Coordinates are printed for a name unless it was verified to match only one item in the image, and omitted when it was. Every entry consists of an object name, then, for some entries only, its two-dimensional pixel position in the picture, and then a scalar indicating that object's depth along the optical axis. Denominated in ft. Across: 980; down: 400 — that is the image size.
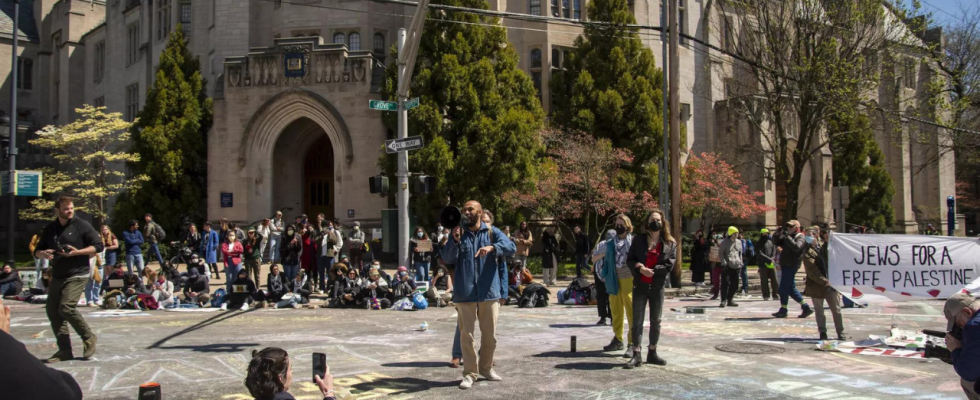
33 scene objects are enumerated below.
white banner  31.89
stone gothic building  85.87
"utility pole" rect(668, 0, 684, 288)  61.72
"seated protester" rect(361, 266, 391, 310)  49.57
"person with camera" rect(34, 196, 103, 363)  26.11
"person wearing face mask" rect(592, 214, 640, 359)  28.63
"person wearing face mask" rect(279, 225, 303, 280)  55.83
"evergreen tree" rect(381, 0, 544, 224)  79.87
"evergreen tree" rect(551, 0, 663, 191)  91.66
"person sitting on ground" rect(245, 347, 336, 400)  11.23
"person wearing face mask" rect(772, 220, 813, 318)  39.04
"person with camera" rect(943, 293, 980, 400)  13.38
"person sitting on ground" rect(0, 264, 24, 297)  57.88
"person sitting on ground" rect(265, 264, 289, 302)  51.31
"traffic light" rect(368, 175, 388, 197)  47.86
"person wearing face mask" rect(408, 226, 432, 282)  56.97
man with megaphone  23.68
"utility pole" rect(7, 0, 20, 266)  69.92
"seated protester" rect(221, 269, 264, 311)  49.49
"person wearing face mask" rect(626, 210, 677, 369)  26.11
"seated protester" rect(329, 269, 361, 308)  50.11
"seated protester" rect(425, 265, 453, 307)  50.47
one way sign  46.44
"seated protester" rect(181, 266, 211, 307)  50.98
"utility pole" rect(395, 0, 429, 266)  45.55
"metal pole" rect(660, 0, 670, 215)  64.06
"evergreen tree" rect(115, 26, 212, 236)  93.25
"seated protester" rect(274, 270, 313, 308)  50.39
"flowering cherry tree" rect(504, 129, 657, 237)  82.12
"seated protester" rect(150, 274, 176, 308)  49.95
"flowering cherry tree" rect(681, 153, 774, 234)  94.63
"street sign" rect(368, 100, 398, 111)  48.78
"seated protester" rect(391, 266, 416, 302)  49.49
